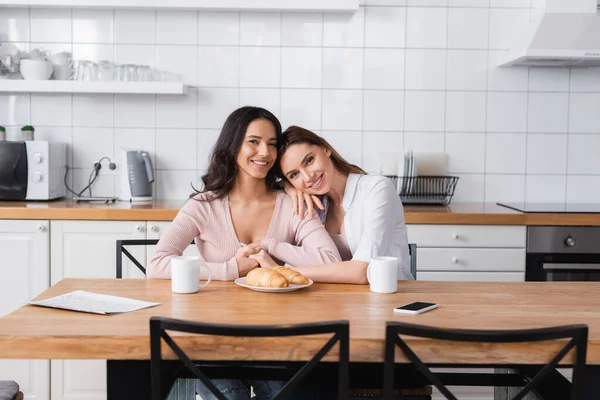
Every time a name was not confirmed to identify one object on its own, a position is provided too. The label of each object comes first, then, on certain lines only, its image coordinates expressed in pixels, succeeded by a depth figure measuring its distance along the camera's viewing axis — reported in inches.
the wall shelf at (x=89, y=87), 139.8
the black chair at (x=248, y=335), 49.0
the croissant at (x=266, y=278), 71.4
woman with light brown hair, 87.7
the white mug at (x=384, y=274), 72.2
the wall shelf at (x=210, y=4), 139.2
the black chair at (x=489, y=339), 48.9
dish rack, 141.8
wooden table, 55.7
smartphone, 63.7
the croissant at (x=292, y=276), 72.7
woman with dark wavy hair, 87.5
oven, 126.2
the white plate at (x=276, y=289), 71.1
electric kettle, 142.9
